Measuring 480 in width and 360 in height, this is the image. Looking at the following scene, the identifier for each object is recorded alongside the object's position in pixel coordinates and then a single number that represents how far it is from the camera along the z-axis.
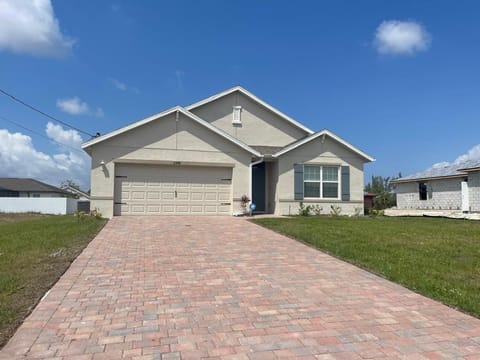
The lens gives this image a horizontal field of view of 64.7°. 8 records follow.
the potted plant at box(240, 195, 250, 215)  16.16
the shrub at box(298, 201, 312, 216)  16.97
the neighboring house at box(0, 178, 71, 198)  42.53
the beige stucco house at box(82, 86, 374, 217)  15.09
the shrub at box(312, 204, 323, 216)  17.36
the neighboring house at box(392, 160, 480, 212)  22.64
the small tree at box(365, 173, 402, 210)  36.54
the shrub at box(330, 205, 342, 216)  17.75
